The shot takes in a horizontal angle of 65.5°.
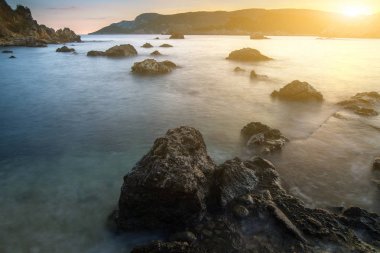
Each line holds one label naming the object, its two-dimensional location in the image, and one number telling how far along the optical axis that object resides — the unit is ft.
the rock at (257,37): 432.74
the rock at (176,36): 439.80
